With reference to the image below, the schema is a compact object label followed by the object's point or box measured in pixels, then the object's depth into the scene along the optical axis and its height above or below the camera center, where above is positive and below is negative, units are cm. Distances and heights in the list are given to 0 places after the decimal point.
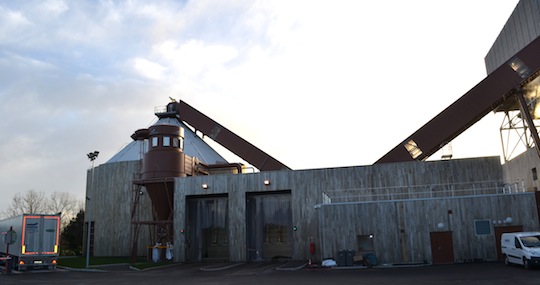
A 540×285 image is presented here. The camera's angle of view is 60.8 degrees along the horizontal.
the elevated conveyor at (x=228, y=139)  4391 +889
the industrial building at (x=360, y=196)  3052 +250
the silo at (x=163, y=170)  4178 +548
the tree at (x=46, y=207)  8919 +527
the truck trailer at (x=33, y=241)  2928 -40
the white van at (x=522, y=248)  2186 -135
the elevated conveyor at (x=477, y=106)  3234 +893
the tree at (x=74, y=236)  7256 -43
